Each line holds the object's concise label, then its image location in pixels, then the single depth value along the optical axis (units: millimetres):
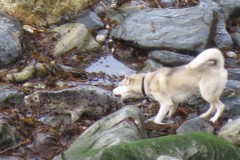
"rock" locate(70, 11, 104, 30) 25766
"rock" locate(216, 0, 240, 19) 27256
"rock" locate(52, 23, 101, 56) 24156
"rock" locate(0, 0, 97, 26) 26156
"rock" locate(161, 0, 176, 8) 27937
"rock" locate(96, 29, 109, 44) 25003
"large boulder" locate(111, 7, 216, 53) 23656
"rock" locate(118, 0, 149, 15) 27422
